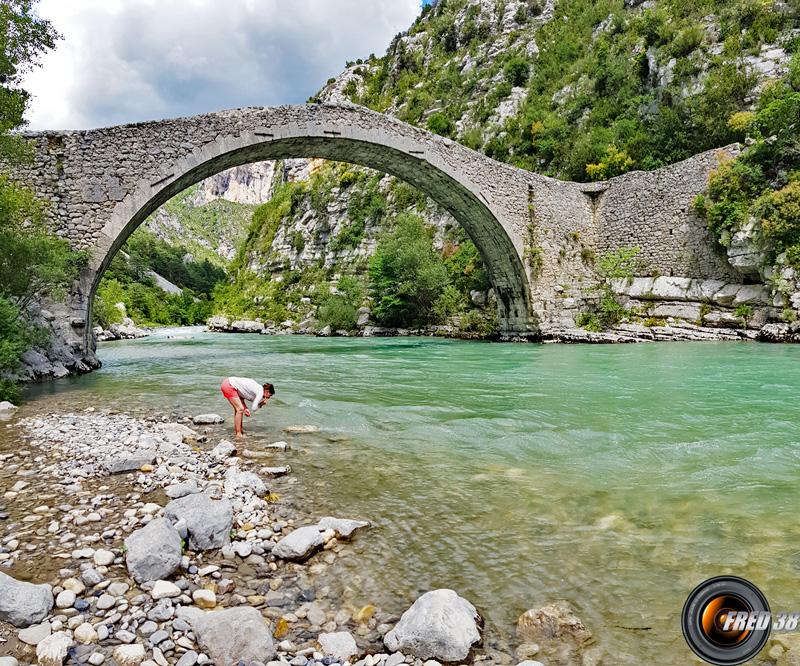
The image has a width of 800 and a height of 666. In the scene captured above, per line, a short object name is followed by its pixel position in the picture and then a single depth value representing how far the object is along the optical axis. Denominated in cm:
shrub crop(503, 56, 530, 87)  2880
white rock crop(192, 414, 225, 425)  547
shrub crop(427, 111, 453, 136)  3064
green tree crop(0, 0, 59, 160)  758
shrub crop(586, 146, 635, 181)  1964
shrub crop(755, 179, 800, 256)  1283
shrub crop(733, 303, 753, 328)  1423
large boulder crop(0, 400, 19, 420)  588
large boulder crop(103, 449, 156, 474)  364
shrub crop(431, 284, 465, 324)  2188
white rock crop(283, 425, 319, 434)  521
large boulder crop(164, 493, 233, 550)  257
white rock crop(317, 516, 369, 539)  277
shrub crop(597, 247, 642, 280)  1734
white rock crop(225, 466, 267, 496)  332
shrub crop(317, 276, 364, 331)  2681
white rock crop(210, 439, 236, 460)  411
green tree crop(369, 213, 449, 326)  2308
